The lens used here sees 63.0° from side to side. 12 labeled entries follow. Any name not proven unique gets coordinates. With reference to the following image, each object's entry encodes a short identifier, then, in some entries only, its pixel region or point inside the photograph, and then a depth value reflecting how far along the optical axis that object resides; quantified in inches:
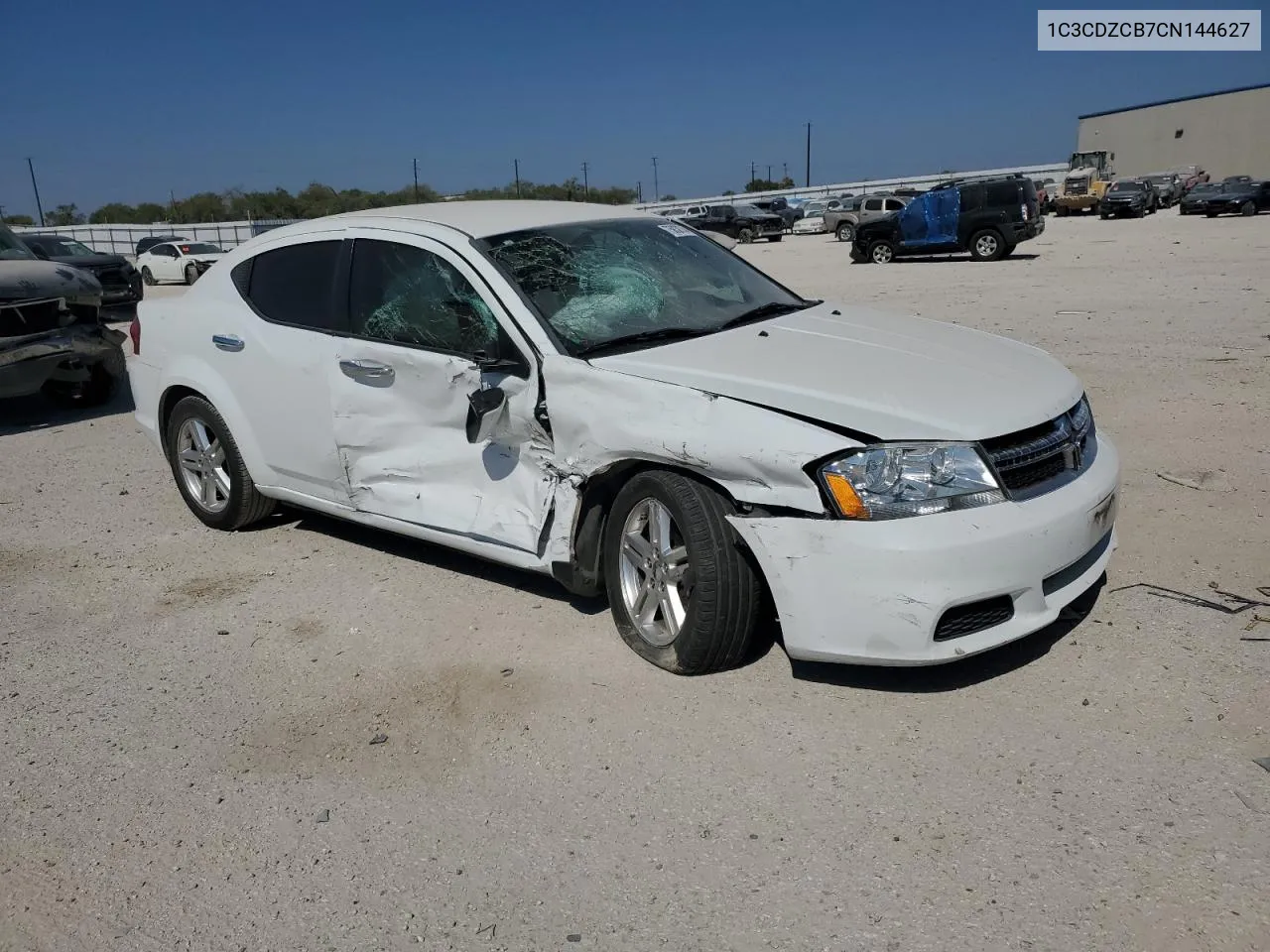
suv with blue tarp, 892.6
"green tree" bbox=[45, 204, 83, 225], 3400.6
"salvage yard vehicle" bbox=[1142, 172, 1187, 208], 1717.5
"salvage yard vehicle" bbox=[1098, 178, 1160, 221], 1487.5
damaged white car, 127.6
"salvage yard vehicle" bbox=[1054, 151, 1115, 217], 1717.5
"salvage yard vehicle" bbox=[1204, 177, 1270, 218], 1363.2
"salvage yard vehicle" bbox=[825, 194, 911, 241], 1302.9
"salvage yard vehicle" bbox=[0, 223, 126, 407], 330.3
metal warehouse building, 2625.5
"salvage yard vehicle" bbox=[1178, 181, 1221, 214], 1384.1
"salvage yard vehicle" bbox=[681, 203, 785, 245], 1525.6
